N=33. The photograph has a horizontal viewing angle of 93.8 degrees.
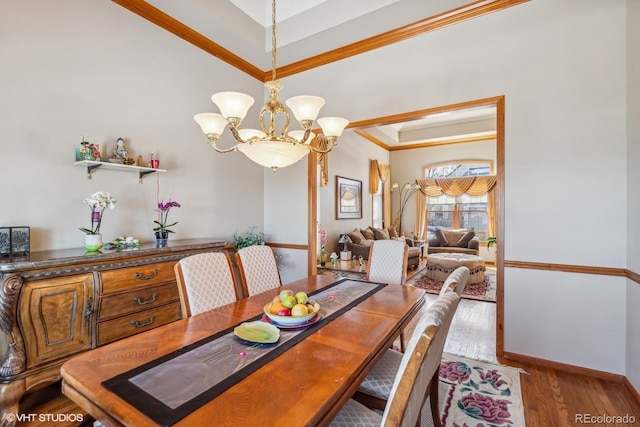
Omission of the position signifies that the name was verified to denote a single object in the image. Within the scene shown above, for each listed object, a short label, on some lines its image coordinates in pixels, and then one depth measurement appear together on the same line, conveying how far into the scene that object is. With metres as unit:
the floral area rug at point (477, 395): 1.93
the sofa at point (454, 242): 6.97
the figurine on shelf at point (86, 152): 2.33
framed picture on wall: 6.61
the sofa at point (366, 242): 6.05
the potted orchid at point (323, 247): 5.59
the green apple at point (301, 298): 1.59
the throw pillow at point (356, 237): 6.35
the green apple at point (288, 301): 1.54
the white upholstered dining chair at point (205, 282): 1.91
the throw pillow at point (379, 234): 7.05
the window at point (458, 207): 8.06
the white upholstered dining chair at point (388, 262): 2.77
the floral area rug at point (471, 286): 4.66
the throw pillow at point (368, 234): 6.82
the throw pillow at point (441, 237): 7.42
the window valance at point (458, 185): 7.81
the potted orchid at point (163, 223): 2.68
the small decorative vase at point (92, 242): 2.16
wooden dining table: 0.89
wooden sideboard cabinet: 1.70
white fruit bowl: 1.50
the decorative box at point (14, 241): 1.90
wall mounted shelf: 2.35
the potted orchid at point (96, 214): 2.17
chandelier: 1.75
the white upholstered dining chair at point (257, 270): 2.39
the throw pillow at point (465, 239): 7.17
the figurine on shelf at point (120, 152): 2.55
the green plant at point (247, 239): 3.66
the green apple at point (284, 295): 1.56
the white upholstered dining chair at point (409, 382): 0.89
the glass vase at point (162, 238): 2.63
